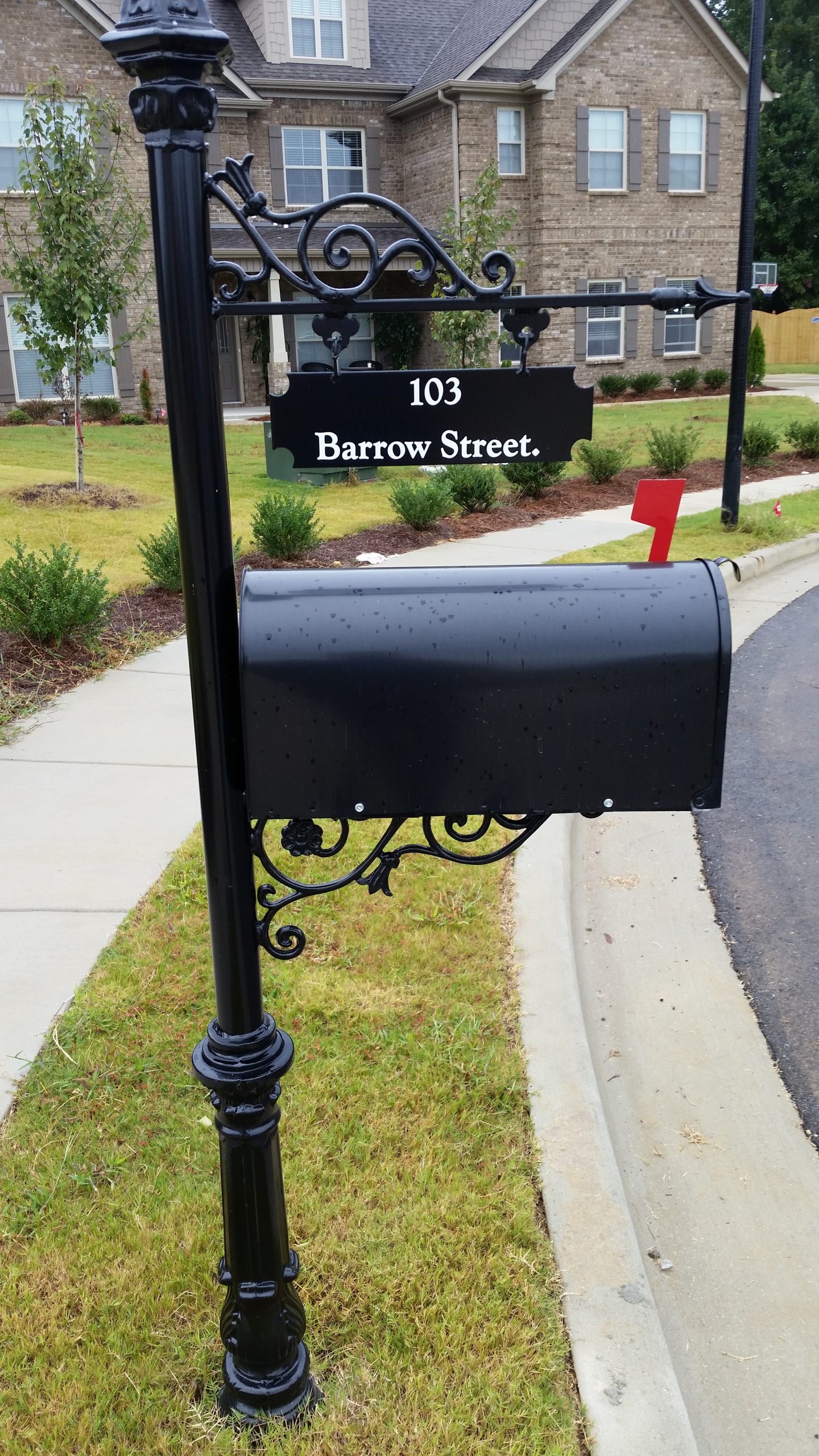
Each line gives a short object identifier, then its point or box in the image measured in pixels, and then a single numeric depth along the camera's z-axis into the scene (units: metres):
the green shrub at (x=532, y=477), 13.49
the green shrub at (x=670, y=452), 14.01
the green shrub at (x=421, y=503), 11.60
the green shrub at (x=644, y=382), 27.05
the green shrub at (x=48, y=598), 7.34
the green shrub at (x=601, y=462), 14.51
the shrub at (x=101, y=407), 23.52
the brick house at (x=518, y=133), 24.73
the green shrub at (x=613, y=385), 26.39
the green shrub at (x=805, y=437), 16.69
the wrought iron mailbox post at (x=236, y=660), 1.88
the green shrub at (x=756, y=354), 26.31
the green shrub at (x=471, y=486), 12.64
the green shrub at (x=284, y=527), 9.88
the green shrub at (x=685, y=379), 27.53
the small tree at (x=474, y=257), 15.03
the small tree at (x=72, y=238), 12.66
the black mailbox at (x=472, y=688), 2.00
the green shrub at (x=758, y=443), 15.73
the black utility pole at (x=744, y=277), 10.33
